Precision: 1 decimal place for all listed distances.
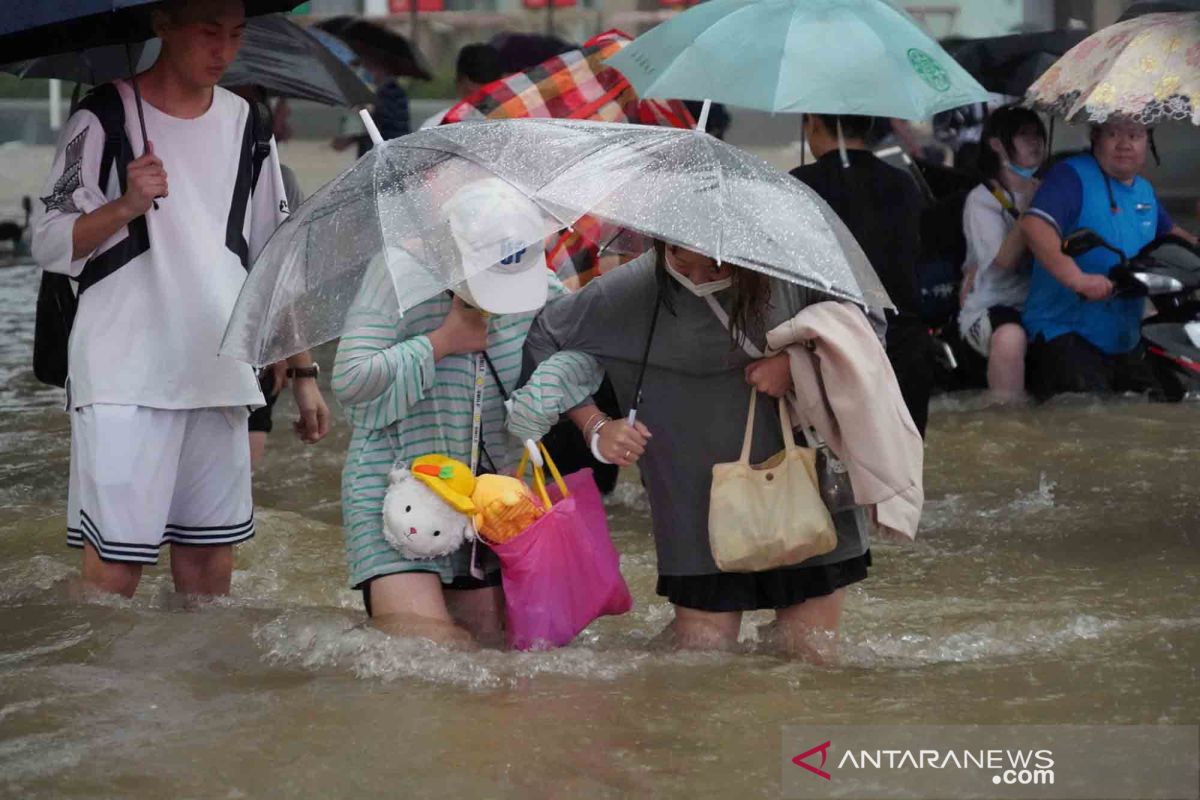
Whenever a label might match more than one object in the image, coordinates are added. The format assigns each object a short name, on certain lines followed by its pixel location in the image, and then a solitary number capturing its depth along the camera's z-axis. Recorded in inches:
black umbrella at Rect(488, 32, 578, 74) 1113.4
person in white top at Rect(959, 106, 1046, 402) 771.4
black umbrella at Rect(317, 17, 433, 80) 1112.8
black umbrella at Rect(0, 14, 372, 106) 538.3
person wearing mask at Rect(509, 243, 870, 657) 384.2
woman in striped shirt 372.5
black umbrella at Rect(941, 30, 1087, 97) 840.9
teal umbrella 514.6
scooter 594.9
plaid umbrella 567.2
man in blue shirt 726.5
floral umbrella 576.7
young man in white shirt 389.7
